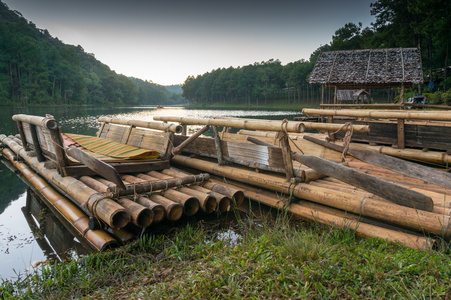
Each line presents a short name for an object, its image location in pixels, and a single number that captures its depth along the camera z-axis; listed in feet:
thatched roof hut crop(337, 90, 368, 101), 122.05
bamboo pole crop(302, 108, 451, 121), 16.81
